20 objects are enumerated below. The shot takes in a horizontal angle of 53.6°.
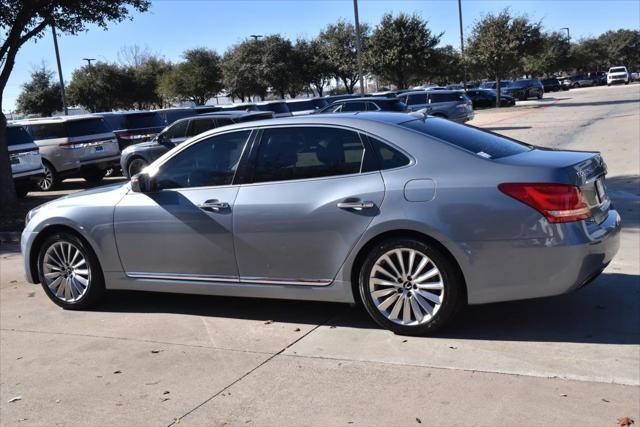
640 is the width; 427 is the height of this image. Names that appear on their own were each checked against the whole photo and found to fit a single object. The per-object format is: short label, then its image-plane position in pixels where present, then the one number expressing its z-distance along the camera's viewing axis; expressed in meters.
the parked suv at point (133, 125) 18.64
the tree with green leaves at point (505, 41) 40.59
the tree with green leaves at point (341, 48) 44.66
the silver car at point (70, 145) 16.27
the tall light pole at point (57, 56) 27.26
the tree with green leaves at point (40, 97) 50.00
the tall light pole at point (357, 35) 27.28
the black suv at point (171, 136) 15.21
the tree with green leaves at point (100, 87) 46.06
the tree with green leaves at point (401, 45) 39.06
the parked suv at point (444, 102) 24.72
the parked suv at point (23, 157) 14.12
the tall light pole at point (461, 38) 45.09
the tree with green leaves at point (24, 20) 11.97
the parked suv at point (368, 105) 20.23
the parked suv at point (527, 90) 51.28
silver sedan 4.38
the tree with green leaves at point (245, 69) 44.07
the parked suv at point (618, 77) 69.25
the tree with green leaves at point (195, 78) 46.88
